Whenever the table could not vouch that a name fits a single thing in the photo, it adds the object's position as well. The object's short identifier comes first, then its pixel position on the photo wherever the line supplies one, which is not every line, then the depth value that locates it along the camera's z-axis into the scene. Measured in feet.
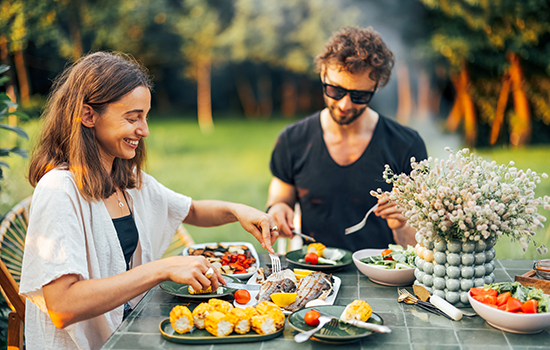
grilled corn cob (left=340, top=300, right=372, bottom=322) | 4.78
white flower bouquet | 4.84
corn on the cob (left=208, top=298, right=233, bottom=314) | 4.89
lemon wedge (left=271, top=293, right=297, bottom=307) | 5.39
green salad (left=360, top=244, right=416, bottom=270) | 6.17
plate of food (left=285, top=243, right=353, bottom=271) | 6.72
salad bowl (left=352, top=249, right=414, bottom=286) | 5.98
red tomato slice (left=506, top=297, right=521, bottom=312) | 4.69
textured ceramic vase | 5.30
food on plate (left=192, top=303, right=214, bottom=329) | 4.80
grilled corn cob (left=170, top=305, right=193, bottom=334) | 4.72
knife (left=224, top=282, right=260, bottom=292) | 5.92
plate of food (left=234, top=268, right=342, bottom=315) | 5.42
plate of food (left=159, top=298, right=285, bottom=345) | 4.65
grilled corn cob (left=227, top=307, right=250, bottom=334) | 4.69
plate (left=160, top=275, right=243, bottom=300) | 5.60
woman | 5.07
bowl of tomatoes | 4.60
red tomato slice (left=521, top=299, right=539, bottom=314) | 4.66
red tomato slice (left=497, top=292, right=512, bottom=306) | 4.82
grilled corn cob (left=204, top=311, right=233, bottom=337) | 4.67
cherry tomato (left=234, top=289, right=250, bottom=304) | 5.45
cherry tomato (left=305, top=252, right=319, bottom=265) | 6.86
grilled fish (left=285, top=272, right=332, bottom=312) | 5.47
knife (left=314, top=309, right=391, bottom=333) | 4.49
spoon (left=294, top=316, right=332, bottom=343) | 4.46
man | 8.57
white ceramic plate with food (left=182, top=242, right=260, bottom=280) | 6.41
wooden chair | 6.51
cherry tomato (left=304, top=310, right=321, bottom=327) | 4.77
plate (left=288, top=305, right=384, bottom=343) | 4.53
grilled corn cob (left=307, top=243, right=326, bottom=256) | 7.04
